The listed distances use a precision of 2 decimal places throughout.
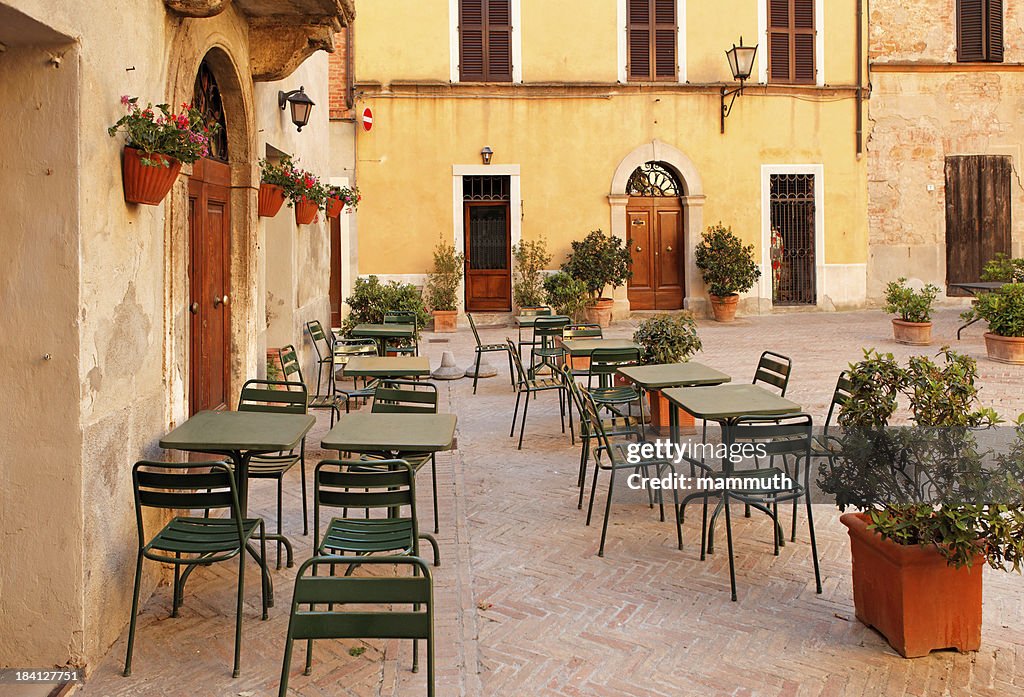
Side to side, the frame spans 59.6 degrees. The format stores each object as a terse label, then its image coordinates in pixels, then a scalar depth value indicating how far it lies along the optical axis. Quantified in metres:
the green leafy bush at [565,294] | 15.52
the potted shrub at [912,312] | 12.98
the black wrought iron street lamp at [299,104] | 8.93
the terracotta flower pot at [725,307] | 17.67
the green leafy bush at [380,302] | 12.77
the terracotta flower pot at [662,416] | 7.66
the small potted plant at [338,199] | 10.99
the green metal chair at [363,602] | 2.75
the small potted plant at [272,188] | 7.76
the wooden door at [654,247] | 18.41
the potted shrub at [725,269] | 17.52
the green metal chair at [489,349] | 10.02
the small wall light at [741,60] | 17.03
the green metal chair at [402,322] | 10.37
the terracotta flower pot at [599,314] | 17.22
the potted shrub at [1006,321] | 11.09
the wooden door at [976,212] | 18.95
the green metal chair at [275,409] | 5.12
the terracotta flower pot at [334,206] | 11.04
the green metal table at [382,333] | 9.72
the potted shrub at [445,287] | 17.12
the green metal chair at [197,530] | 3.70
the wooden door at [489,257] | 18.02
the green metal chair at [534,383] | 8.03
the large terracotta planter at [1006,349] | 11.12
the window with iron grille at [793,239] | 18.55
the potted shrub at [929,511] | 3.52
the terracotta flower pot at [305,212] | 9.59
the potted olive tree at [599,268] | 17.16
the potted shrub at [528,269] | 17.50
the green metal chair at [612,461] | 5.02
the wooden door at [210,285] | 6.19
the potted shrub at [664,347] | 7.71
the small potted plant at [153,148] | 4.10
